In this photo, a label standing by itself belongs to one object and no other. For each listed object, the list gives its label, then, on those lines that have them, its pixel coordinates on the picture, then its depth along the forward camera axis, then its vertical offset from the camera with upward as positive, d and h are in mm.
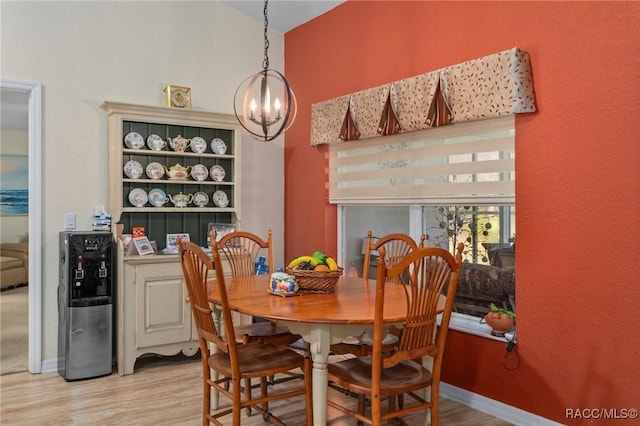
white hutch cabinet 3795 +34
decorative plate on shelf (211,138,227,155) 4480 +608
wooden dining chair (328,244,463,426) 2084 -576
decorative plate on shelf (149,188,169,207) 4219 +158
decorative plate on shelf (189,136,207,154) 4355 +607
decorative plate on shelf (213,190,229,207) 4543 +151
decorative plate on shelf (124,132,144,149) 4105 +611
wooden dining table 2113 -418
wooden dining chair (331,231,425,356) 2772 -229
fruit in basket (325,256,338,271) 2703 -261
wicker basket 2635 -334
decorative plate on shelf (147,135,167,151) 4195 +604
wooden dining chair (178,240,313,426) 2348 -704
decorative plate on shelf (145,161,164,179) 4180 +377
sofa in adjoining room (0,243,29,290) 7441 -717
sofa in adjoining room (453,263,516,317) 3088 -465
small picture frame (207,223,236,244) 4434 -107
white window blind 3010 +335
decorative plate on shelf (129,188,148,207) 4133 +155
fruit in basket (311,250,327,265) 2715 -227
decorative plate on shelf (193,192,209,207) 4422 +147
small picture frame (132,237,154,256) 3932 -232
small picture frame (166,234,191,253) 4195 -198
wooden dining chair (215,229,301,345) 2967 -408
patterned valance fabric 2809 +753
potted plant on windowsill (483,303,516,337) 2994 -623
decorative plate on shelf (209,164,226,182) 4465 +376
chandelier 2939 +637
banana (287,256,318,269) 2701 -242
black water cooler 3574 -623
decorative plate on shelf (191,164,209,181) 4375 +377
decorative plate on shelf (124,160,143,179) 4091 +377
